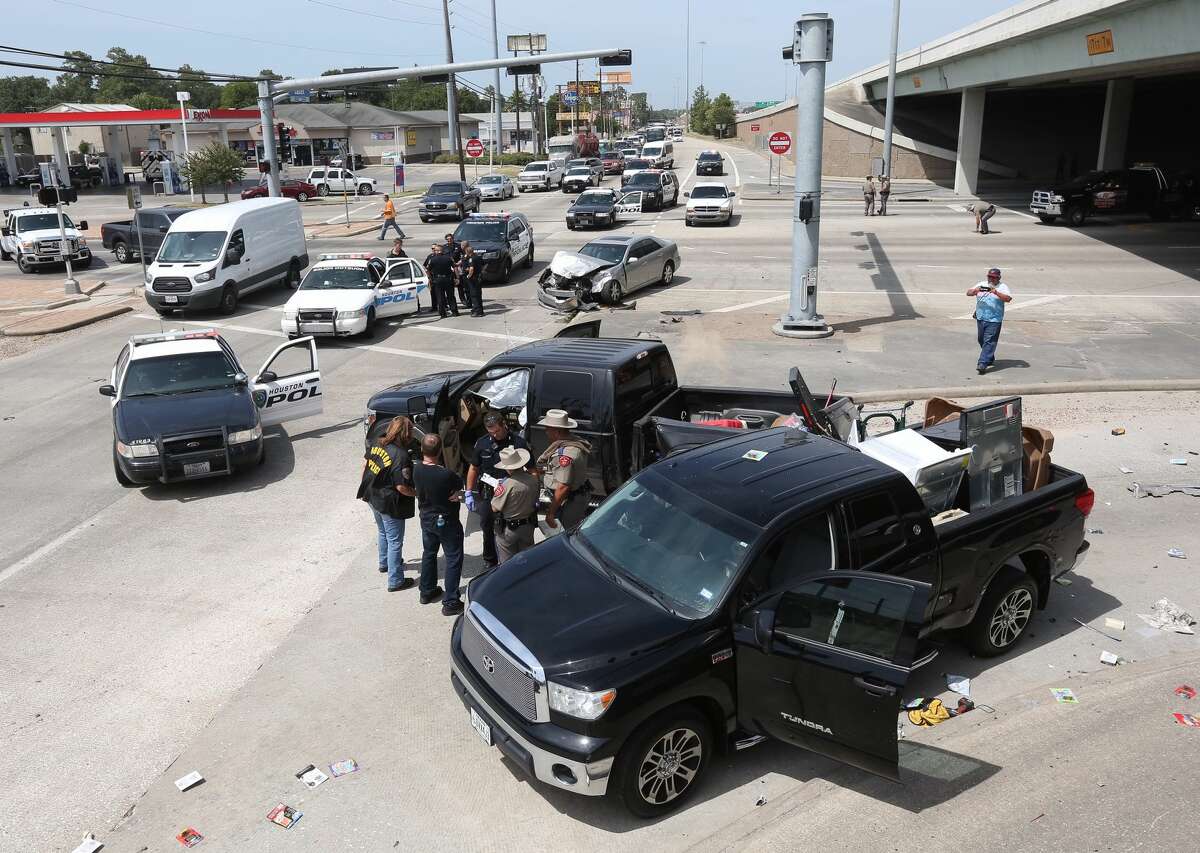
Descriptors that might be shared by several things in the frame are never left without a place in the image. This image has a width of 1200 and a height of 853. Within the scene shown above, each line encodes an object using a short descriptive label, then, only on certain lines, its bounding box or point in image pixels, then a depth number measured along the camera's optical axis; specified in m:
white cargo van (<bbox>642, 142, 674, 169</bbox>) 58.31
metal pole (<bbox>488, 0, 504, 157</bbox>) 66.27
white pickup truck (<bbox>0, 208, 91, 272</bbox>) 28.36
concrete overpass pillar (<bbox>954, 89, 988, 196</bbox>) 45.25
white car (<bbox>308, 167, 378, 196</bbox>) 54.00
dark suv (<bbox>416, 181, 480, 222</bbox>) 37.97
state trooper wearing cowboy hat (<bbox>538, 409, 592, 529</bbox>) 7.82
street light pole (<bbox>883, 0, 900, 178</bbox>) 40.59
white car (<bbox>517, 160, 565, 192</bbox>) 51.12
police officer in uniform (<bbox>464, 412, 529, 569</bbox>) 8.11
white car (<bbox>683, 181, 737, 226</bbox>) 34.16
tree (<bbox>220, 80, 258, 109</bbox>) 132.00
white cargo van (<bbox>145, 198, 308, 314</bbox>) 20.61
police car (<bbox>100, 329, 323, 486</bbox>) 10.58
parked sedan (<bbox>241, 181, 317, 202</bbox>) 50.14
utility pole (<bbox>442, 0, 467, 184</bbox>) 50.34
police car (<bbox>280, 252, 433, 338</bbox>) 18.16
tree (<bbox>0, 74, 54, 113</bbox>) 119.19
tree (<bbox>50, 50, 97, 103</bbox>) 131.25
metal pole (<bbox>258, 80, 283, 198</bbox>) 30.84
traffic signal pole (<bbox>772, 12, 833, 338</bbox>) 16.83
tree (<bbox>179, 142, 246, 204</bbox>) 49.25
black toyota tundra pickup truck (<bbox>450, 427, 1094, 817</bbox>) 5.05
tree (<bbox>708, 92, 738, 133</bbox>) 123.81
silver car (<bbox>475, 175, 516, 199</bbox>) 44.97
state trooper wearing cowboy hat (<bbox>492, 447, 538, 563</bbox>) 7.48
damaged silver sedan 20.75
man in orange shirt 30.16
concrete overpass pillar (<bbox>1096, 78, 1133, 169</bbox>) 38.47
